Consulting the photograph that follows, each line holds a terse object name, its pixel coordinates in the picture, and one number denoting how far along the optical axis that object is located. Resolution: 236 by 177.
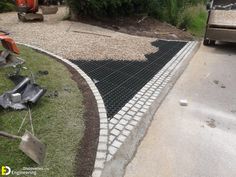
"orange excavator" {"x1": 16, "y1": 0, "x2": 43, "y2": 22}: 6.44
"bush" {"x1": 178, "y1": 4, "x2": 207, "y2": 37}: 7.99
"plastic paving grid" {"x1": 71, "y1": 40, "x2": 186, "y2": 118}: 3.11
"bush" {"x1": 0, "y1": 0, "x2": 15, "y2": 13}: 7.85
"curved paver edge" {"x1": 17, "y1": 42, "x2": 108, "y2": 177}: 2.00
